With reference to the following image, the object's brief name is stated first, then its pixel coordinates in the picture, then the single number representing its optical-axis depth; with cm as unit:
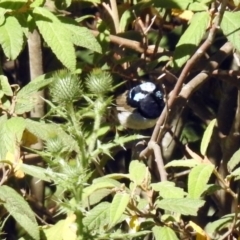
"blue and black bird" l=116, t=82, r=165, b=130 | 639
